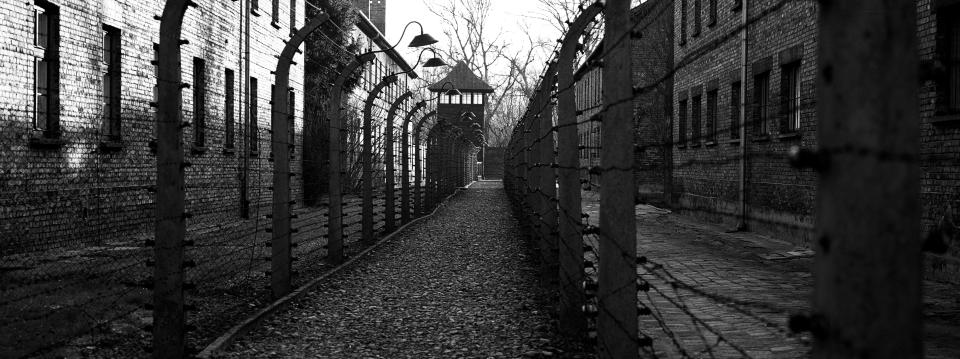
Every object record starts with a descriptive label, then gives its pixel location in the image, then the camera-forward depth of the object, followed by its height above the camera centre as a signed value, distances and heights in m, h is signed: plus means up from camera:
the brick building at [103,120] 12.36 +0.76
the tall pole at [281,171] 8.80 -0.02
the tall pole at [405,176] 19.55 -0.16
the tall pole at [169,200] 5.86 -0.19
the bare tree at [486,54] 67.69 +8.26
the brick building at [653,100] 27.75 +2.28
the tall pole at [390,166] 17.28 +0.05
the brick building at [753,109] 15.23 +1.19
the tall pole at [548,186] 8.31 -0.16
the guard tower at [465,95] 72.31 +5.80
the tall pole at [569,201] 6.64 -0.23
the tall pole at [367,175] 15.27 -0.10
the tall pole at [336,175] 11.68 -0.08
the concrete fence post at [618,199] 4.05 -0.13
